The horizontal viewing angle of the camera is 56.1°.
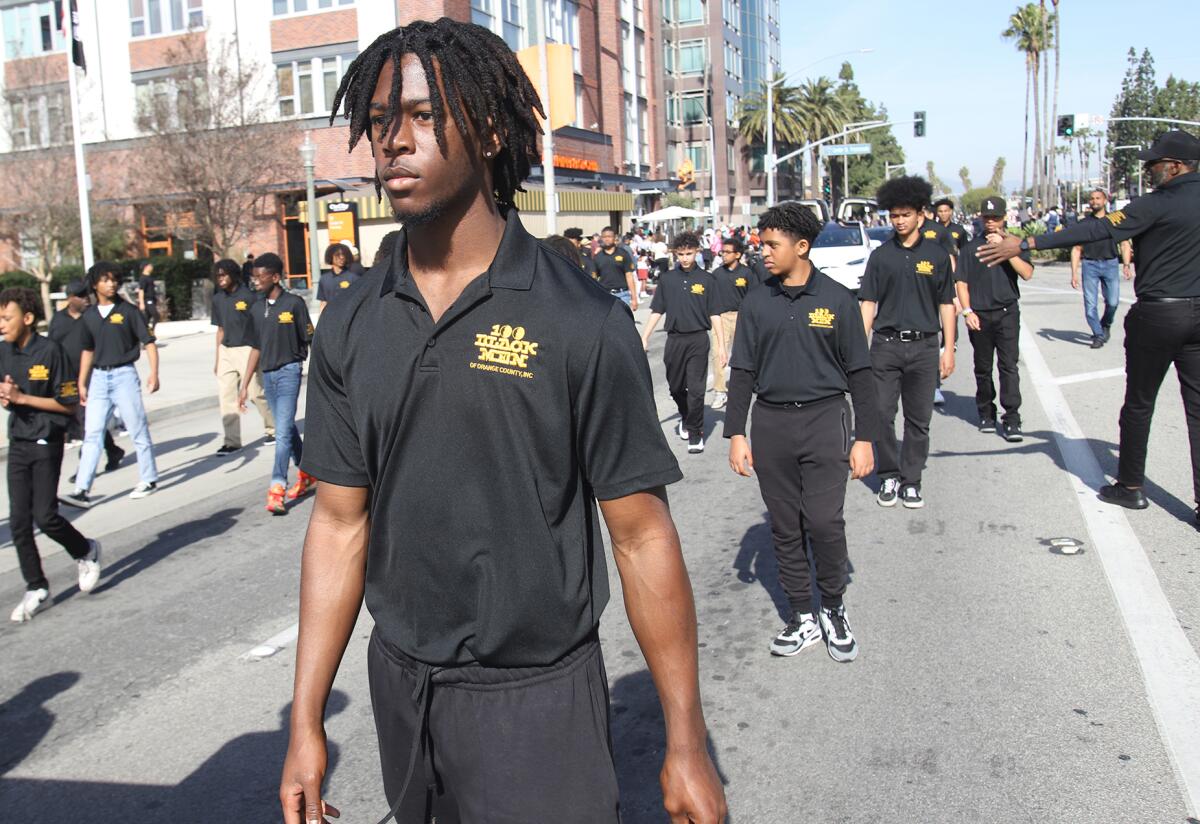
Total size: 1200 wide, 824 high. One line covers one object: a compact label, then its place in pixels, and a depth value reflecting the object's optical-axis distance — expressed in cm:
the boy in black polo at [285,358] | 922
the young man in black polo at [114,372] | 963
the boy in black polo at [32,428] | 656
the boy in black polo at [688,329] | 1095
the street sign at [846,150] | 5519
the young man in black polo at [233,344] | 1130
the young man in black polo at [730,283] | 1156
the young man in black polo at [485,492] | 205
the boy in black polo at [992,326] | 1041
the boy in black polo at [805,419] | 530
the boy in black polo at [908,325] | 802
